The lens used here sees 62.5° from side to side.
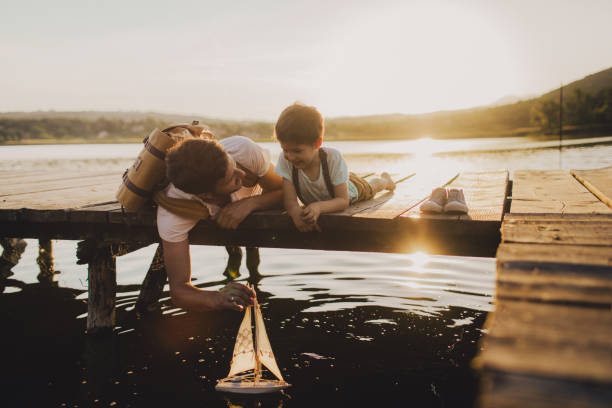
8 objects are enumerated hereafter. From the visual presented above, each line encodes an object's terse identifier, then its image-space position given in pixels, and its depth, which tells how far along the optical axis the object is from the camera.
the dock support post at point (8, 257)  8.57
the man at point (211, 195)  3.32
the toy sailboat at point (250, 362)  3.85
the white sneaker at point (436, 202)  3.94
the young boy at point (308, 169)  3.87
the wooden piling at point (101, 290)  5.32
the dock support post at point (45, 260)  8.38
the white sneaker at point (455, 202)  3.89
